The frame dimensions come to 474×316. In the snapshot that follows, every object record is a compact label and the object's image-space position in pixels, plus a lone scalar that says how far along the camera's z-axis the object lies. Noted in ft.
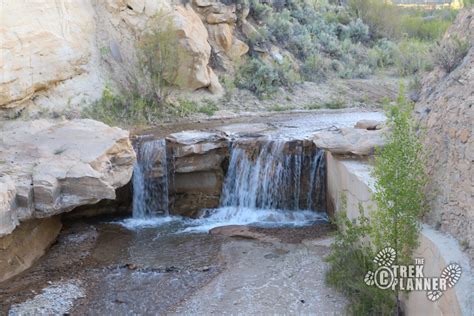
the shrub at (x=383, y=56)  67.47
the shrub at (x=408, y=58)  57.67
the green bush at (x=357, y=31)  74.34
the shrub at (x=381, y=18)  77.51
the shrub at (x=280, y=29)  62.59
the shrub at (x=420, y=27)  75.77
